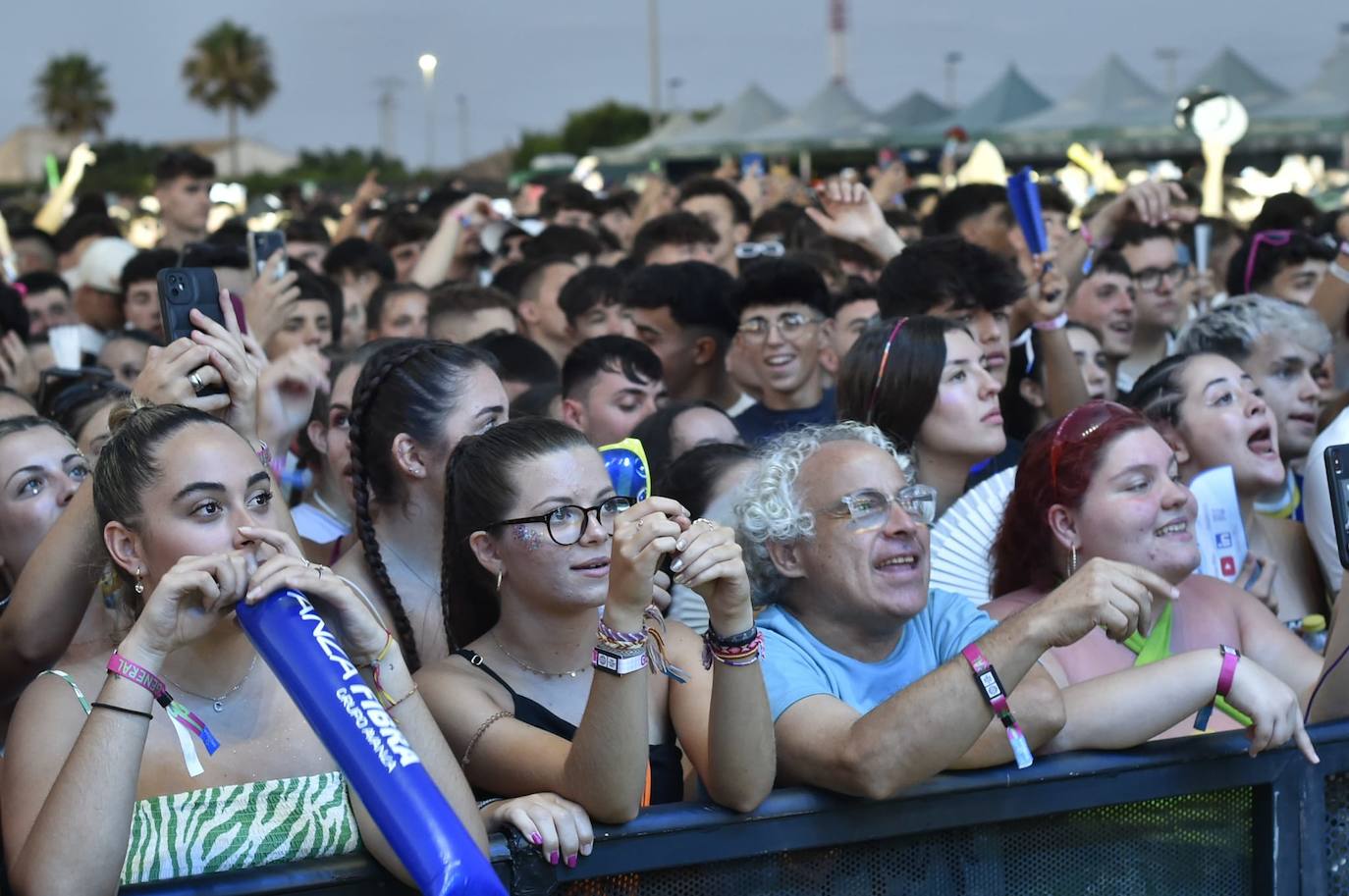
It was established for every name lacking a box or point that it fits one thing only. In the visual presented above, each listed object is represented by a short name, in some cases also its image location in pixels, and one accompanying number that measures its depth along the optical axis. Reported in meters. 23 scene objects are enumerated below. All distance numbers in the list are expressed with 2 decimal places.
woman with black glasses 2.56
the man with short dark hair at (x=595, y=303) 6.45
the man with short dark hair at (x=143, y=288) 7.45
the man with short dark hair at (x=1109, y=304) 6.61
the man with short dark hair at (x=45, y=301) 7.62
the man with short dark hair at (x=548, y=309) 7.11
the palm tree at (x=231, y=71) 76.00
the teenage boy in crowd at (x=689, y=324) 5.91
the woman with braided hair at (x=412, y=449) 3.71
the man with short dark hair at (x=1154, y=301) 6.70
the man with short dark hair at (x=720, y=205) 9.34
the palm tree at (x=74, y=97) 75.12
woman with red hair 3.54
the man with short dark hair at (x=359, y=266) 8.44
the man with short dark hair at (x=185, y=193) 8.81
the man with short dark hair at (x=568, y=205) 10.27
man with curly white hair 2.68
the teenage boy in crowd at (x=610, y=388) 4.95
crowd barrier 2.51
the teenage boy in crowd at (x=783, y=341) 5.50
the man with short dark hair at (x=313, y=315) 6.29
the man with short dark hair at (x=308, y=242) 9.38
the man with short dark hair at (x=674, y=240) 7.47
